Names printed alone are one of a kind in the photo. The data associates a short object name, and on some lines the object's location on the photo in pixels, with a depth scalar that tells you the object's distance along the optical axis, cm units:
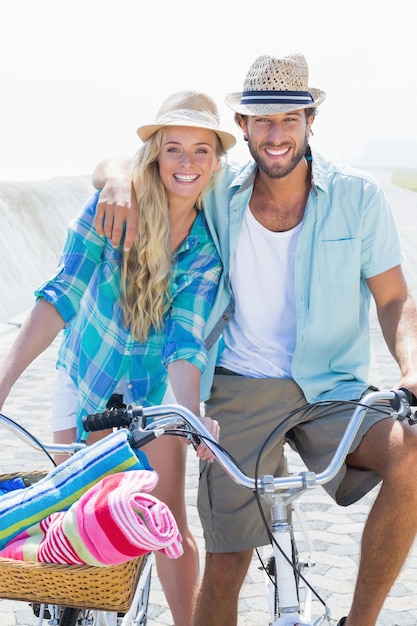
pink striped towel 247
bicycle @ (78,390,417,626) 287
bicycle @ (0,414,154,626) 252
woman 392
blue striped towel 266
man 396
